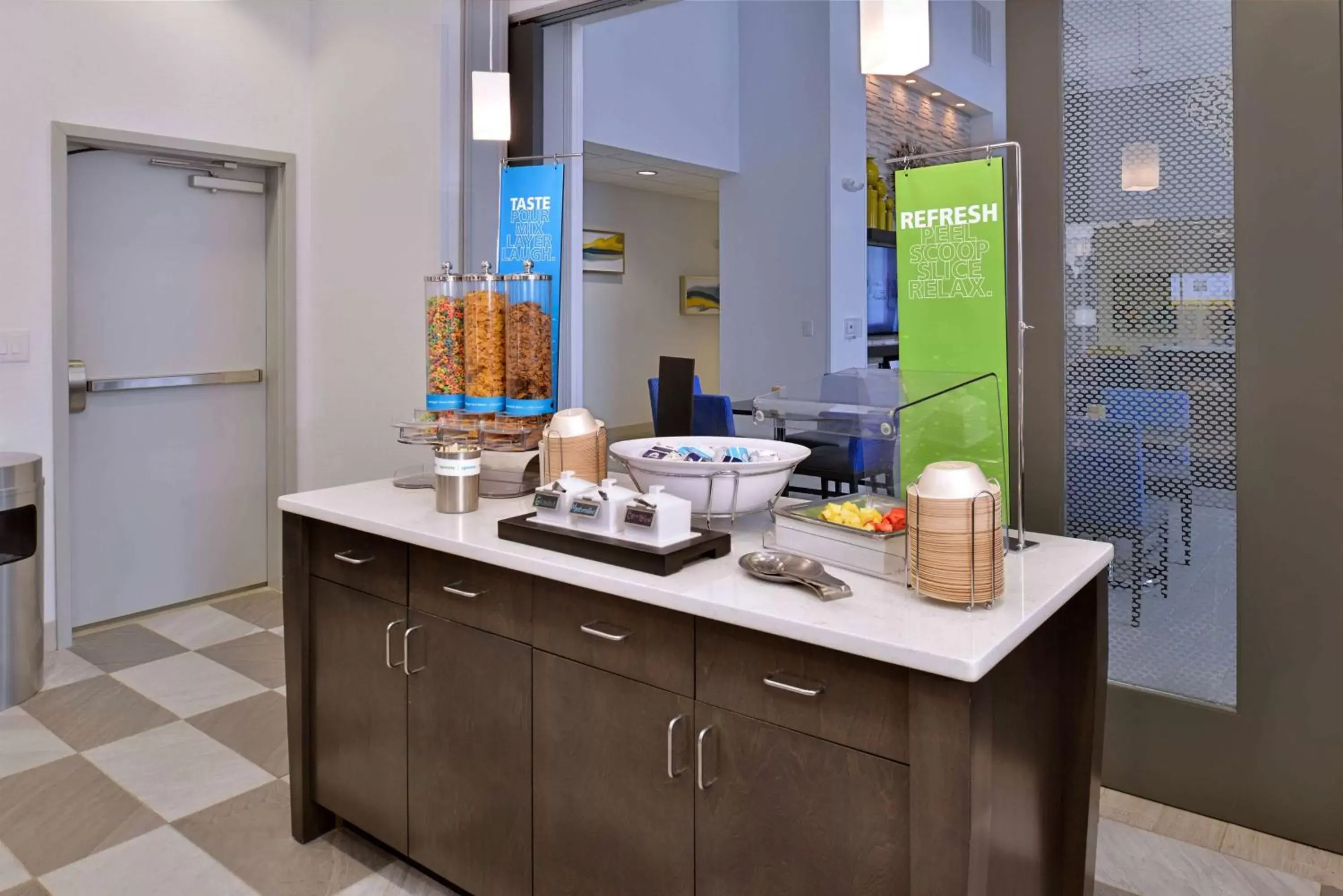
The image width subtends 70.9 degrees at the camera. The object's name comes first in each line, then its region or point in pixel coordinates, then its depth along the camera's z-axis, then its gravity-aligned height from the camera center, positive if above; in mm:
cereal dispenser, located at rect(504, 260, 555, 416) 2469 +140
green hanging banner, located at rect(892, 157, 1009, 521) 1887 +213
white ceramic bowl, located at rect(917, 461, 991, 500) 1476 -126
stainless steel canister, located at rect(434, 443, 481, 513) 2186 -173
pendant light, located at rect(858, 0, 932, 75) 2014 +793
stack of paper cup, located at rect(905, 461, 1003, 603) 1456 -206
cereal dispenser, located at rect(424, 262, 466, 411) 2543 +162
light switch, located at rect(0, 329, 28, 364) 3596 +232
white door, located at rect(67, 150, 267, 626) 4043 +40
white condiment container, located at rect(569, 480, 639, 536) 1805 -203
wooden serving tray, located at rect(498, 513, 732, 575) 1666 -266
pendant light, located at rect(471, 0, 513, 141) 3041 +965
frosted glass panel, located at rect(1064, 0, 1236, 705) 2508 +208
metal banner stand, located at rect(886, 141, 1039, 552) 1771 -43
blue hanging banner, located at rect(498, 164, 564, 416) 2797 +561
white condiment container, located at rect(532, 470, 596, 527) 1883 -189
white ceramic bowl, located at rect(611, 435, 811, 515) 1890 -156
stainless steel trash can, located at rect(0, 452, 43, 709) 3283 -612
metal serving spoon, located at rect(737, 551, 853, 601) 1529 -287
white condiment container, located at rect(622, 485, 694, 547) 1710 -212
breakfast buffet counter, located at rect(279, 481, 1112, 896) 1365 -553
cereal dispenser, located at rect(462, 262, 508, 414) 2500 +171
